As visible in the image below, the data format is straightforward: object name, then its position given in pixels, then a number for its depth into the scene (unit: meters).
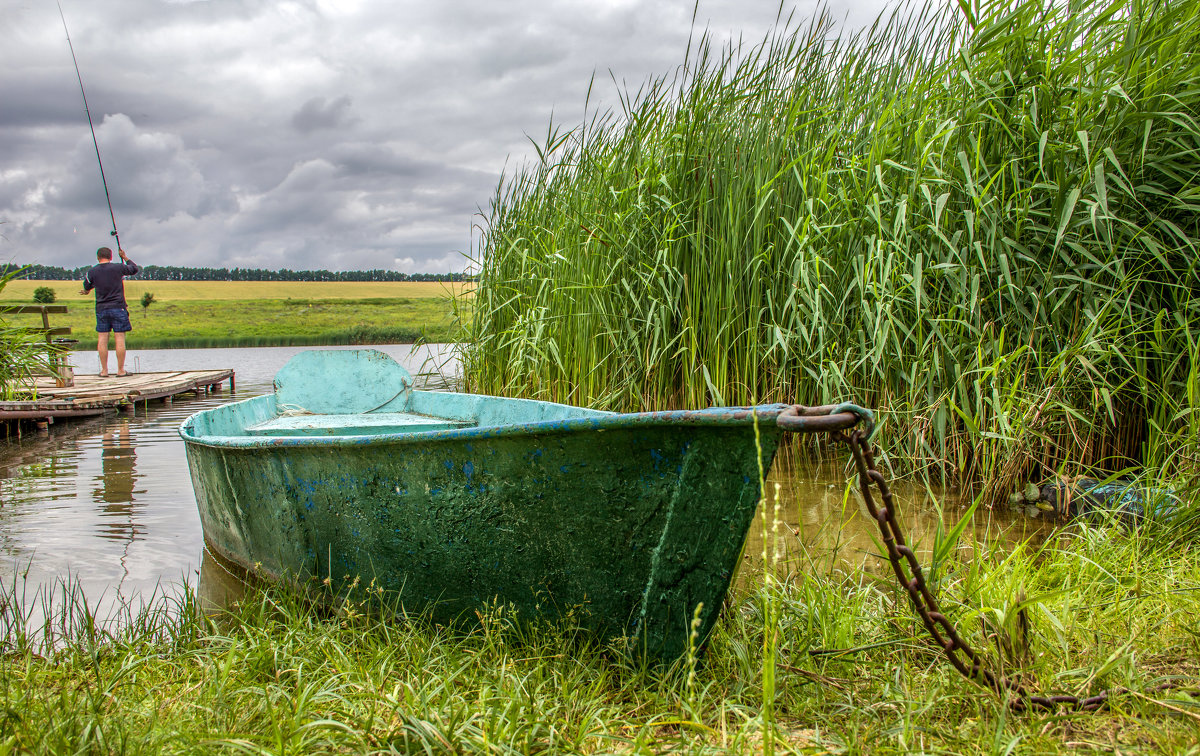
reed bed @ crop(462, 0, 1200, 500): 3.06
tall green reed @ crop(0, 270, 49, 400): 6.51
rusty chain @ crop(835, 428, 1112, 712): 1.30
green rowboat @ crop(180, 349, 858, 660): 1.64
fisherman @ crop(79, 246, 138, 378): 8.71
